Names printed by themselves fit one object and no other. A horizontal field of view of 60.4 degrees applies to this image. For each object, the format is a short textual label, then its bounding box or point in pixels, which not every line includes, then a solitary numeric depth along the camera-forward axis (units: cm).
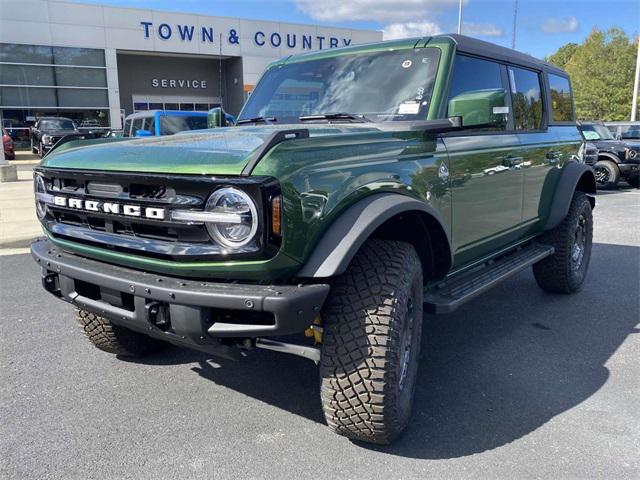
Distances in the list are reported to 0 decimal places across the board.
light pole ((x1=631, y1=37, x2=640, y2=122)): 2602
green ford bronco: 225
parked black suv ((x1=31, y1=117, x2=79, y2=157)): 2225
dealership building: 2405
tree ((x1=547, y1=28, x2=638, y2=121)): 3503
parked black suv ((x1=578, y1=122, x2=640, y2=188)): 1440
